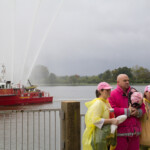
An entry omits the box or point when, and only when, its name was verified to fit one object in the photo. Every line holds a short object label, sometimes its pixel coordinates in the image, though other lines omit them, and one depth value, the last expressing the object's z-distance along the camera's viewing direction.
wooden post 4.03
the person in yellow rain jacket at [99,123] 3.38
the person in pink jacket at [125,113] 3.56
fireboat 30.09
